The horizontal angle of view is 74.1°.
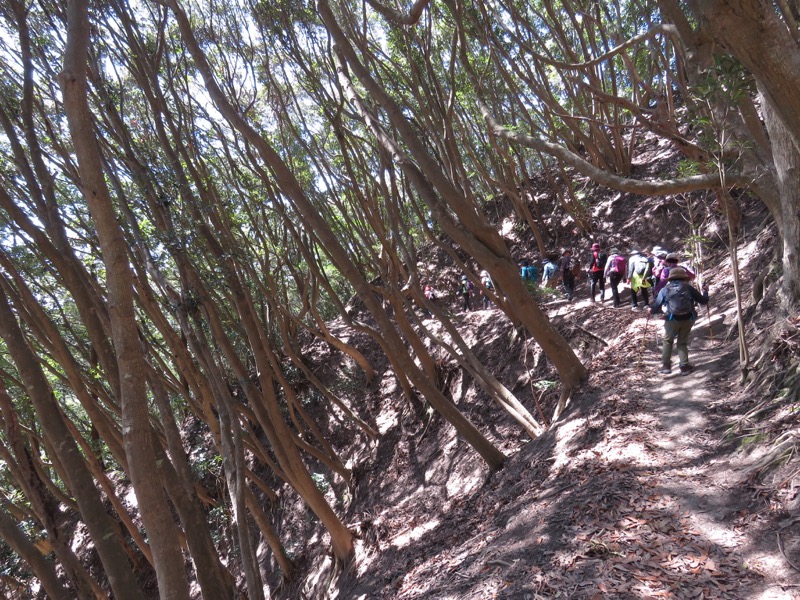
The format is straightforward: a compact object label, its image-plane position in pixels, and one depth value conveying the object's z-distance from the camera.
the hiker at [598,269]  12.49
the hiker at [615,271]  11.73
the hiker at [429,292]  17.67
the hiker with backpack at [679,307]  6.95
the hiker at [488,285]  17.49
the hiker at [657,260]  10.25
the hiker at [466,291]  17.91
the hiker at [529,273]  15.22
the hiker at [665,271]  8.04
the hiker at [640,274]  10.59
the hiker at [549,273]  14.80
